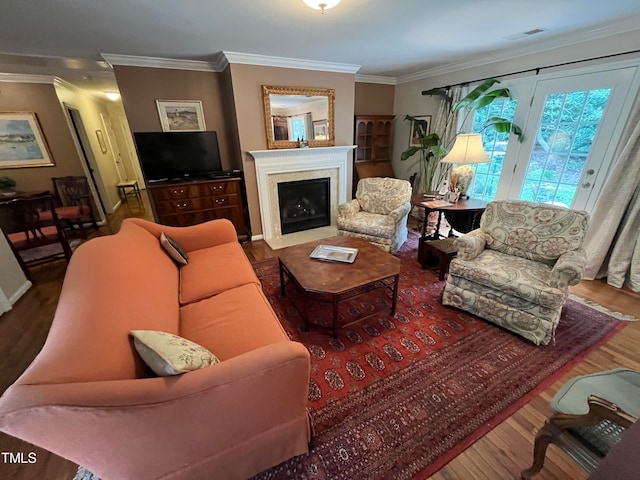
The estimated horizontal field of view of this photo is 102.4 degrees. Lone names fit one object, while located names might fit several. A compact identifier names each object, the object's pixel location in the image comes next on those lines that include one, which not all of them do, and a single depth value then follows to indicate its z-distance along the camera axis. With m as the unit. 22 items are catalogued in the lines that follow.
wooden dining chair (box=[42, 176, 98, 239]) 3.93
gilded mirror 3.42
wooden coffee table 1.82
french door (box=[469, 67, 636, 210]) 2.49
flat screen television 3.24
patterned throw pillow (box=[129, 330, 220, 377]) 0.88
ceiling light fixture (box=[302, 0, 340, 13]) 1.67
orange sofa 0.71
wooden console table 2.78
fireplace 3.62
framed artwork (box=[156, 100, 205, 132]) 3.39
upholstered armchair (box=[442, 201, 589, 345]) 1.77
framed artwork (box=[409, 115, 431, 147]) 4.28
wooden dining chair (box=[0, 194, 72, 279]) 2.71
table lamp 2.67
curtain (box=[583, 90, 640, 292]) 2.31
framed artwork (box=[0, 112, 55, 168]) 3.76
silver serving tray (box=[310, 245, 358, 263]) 2.13
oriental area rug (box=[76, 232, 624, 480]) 1.24
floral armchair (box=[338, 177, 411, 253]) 3.05
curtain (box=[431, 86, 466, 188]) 3.71
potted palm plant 3.08
